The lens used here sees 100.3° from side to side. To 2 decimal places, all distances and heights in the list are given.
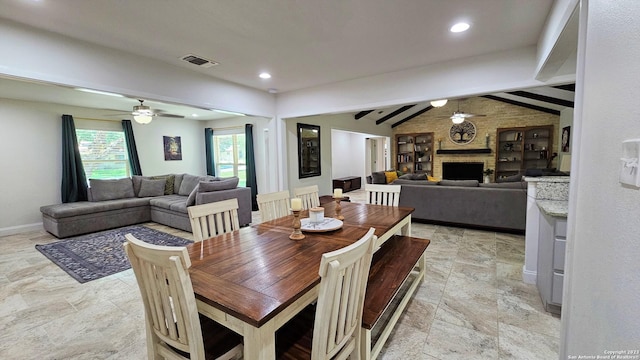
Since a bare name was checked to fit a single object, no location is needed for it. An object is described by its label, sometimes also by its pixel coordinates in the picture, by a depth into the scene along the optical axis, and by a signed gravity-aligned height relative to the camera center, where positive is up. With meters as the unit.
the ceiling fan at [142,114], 4.29 +0.81
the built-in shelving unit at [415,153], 10.02 +0.27
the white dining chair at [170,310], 1.08 -0.65
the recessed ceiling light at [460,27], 2.58 +1.30
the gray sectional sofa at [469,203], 4.25 -0.75
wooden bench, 1.51 -0.85
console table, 9.12 -0.78
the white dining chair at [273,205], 2.63 -0.44
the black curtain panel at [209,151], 7.75 +0.34
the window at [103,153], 5.75 +0.24
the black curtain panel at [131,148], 6.25 +0.37
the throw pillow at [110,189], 5.27 -0.50
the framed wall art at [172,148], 7.08 +0.42
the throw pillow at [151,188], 5.84 -0.54
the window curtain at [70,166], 5.30 -0.03
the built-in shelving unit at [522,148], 8.12 +0.32
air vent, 3.28 +1.30
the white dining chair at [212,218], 2.01 -0.45
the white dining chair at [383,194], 3.10 -0.41
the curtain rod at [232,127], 7.16 +0.95
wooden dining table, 1.04 -0.56
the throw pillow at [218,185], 4.63 -0.40
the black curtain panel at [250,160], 6.80 +0.05
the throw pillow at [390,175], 7.49 -0.43
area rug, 3.16 -1.23
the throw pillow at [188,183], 5.87 -0.45
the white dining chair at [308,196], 3.04 -0.40
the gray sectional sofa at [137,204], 4.54 -0.74
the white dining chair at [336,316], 1.07 -0.69
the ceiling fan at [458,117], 6.76 +1.09
